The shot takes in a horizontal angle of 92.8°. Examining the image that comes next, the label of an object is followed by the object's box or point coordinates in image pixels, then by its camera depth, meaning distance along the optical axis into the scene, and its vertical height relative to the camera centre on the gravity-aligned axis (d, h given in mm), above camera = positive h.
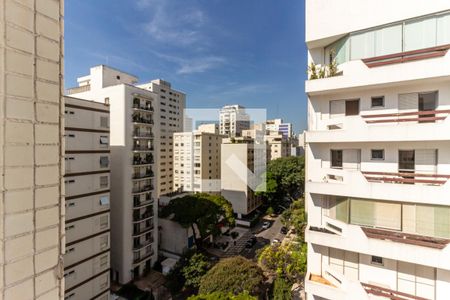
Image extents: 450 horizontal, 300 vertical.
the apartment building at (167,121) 39000 +6394
